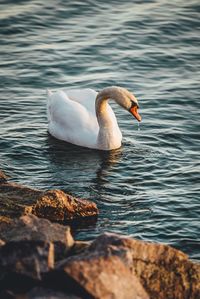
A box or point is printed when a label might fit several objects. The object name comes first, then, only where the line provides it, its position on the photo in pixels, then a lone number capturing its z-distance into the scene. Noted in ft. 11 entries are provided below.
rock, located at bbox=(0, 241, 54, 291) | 26.07
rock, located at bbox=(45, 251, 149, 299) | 25.38
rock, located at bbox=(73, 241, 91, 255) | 28.29
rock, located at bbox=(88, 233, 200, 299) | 27.50
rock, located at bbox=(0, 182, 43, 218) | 35.99
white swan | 51.60
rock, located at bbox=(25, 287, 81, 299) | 25.52
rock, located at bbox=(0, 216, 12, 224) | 33.78
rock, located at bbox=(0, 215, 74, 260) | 27.61
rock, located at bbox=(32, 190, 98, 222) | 37.58
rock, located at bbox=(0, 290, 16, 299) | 25.83
